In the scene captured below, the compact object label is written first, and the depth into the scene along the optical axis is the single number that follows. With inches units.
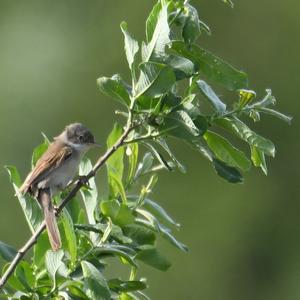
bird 372.8
